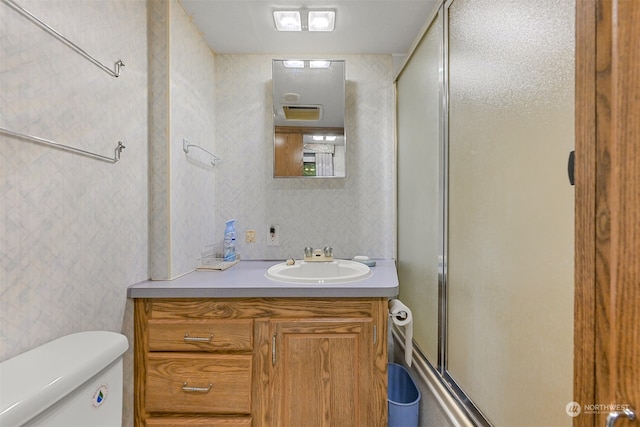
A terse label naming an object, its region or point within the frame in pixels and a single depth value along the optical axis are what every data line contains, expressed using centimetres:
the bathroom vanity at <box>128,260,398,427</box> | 118
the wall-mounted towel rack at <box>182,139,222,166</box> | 143
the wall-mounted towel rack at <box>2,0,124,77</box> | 75
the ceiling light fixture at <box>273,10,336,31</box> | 147
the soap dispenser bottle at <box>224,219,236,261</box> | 174
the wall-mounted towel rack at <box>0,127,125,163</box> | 74
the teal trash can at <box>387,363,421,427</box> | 135
